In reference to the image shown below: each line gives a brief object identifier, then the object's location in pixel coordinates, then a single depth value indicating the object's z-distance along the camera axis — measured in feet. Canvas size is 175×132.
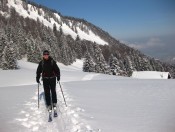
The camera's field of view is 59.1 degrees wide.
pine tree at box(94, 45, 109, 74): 165.15
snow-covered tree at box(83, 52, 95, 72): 160.56
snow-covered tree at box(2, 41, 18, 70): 128.55
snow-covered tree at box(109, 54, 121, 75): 172.38
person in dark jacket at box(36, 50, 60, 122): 23.67
